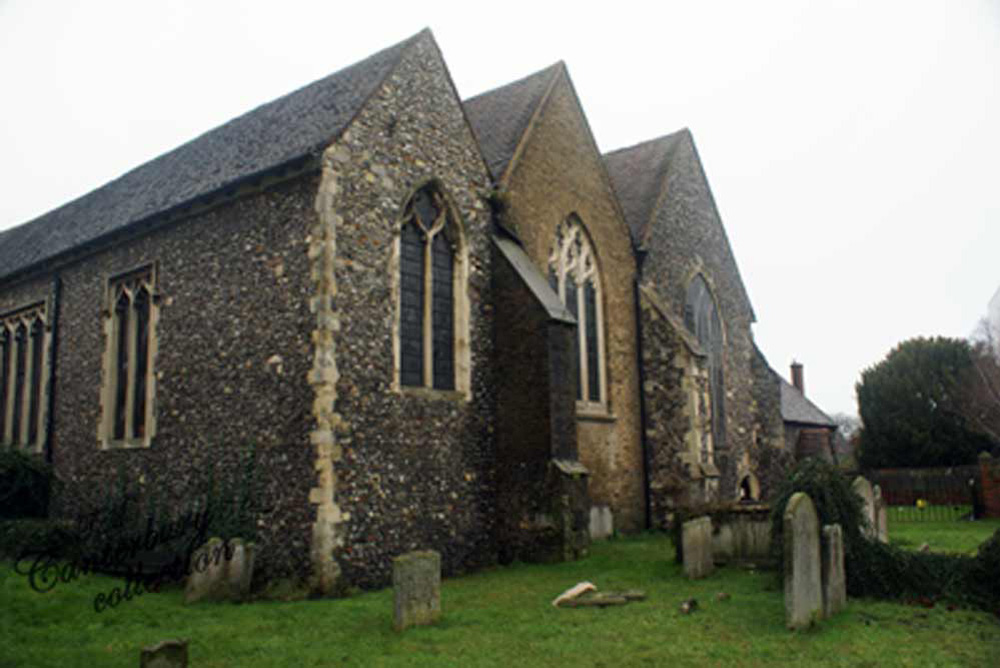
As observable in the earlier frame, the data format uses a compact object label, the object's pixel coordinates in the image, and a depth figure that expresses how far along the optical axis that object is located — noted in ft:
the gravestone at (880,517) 44.73
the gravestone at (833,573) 30.96
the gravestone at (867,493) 40.91
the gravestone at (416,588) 31.68
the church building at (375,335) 42.83
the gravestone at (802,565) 28.86
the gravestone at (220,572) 39.58
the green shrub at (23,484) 59.36
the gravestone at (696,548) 40.19
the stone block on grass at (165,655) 23.34
